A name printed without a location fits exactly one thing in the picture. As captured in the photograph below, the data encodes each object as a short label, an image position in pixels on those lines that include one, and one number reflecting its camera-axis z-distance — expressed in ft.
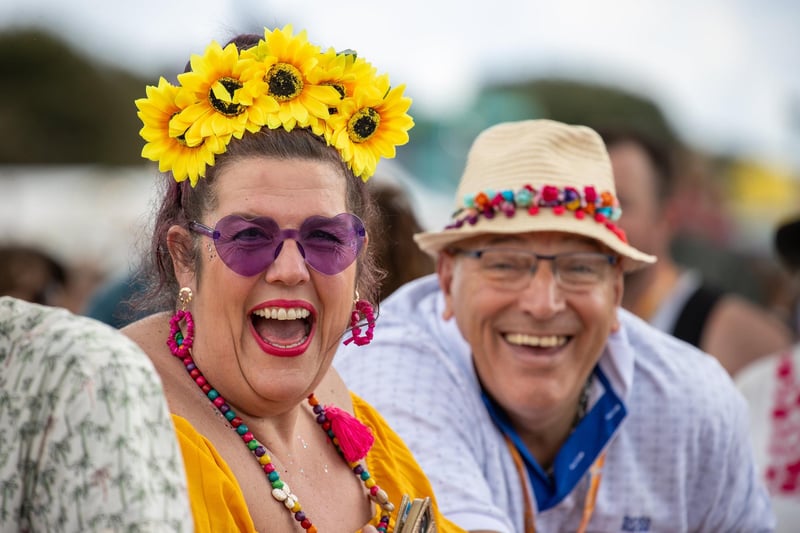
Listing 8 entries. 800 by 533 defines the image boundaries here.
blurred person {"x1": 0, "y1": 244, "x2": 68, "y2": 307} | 39.09
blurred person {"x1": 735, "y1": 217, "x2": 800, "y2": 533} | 34.09
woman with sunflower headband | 16.69
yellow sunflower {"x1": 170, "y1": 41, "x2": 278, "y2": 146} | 16.85
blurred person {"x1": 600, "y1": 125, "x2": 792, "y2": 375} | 42.65
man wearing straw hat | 25.62
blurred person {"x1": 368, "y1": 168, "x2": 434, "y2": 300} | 34.83
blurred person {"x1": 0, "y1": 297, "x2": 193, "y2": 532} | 10.64
